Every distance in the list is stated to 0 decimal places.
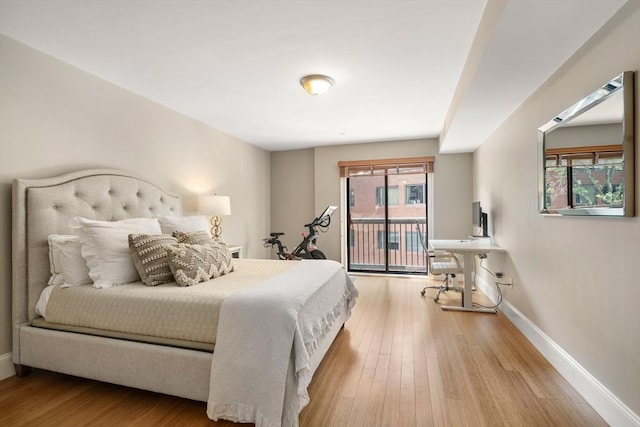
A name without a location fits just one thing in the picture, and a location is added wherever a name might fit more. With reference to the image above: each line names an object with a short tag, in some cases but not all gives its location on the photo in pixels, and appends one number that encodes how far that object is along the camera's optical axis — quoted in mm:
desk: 3467
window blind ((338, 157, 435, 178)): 5266
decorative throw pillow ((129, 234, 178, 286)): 2170
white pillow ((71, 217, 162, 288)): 2162
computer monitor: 4090
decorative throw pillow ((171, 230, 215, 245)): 2625
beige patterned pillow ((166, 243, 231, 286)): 2148
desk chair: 3759
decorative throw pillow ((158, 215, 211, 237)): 2912
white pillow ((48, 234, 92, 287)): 2186
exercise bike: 5160
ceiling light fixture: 2770
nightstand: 4422
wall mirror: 1529
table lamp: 3803
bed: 1566
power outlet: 3296
